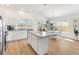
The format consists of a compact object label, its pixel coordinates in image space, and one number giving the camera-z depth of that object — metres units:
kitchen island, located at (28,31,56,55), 1.59
